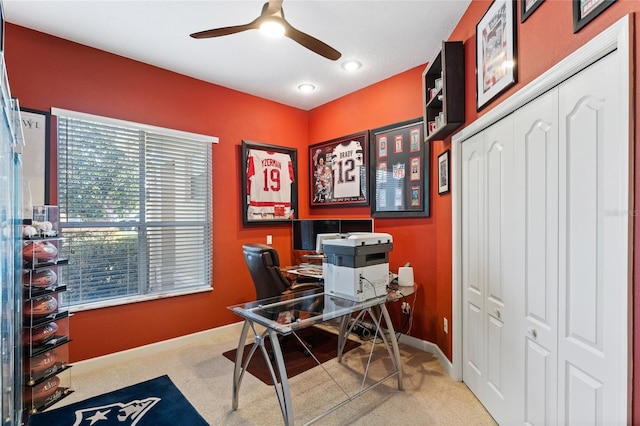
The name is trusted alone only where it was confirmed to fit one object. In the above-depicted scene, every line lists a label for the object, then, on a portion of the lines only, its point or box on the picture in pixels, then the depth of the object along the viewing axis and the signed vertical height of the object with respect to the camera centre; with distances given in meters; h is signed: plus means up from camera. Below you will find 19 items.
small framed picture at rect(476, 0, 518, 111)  1.72 +0.96
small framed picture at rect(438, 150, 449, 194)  2.75 +0.36
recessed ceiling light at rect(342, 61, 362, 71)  3.24 +1.53
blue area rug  2.13 -1.42
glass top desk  1.81 -0.67
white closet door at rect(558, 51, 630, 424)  1.09 -0.14
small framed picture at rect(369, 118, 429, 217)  3.26 +0.45
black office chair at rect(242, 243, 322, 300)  2.91 -0.55
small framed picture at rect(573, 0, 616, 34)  1.12 +0.74
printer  2.32 -0.41
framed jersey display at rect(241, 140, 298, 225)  3.96 +0.38
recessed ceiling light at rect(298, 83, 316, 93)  3.79 +1.52
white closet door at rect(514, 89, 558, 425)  1.50 -0.19
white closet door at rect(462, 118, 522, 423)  1.89 -0.41
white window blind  2.82 +0.03
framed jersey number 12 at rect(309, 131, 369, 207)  3.88 +0.53
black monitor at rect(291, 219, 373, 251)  3.63 -0.19
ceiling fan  2.02 +1.23
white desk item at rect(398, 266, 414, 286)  2.92 -0.60
